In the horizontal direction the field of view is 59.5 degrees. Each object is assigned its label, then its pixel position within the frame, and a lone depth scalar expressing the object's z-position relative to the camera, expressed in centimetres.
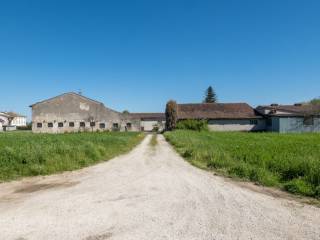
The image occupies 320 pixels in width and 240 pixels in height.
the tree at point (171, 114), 4906
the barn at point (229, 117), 4919
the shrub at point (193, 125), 4659
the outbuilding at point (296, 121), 4394
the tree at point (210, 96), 9496
